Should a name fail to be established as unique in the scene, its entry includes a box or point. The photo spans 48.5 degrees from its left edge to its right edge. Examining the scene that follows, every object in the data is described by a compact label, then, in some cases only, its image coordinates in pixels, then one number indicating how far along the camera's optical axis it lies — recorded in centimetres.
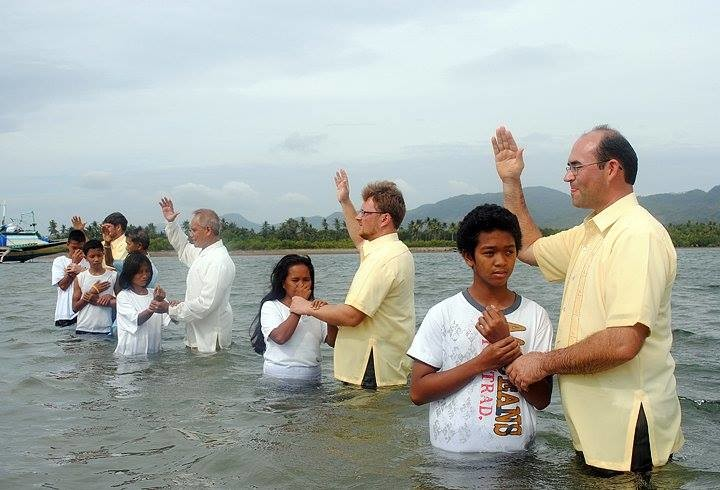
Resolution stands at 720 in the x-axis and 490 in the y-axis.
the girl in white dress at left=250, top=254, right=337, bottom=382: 771
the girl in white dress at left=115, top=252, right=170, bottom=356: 985
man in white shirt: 979
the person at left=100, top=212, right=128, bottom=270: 1185
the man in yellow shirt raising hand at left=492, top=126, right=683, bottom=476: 414
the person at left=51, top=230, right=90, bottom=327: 1207
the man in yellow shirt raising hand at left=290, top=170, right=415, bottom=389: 709
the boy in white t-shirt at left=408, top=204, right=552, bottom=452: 449
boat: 7525
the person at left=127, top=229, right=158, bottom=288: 1073
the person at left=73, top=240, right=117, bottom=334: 1141
